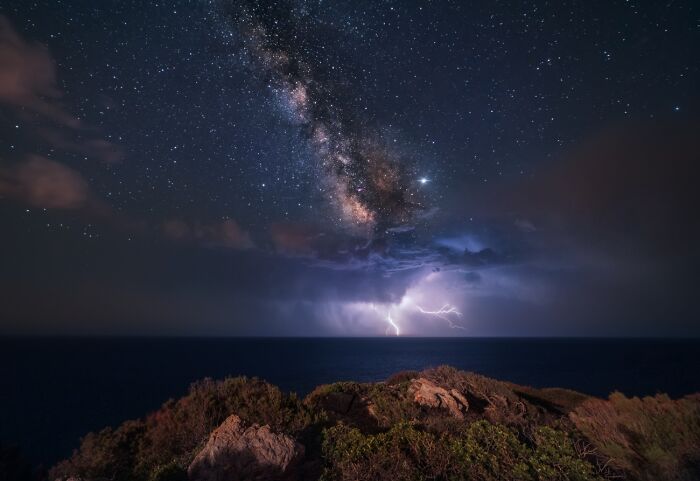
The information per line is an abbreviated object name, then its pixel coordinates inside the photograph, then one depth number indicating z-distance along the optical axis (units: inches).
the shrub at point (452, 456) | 230.2
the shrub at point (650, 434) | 272.8
